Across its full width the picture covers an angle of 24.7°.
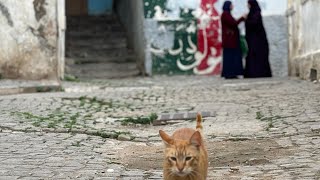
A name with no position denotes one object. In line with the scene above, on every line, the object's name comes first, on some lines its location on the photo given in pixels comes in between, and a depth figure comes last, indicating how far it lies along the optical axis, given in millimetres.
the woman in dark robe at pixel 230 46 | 18750
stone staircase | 20859
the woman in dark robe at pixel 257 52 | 18844
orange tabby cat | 4395
